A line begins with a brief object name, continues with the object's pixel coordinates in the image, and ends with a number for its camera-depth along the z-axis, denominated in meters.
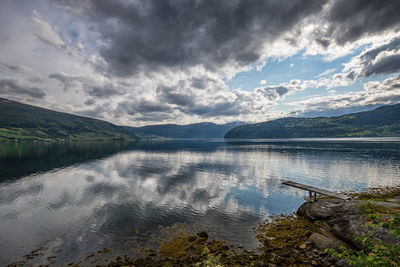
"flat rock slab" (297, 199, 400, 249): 17.99
